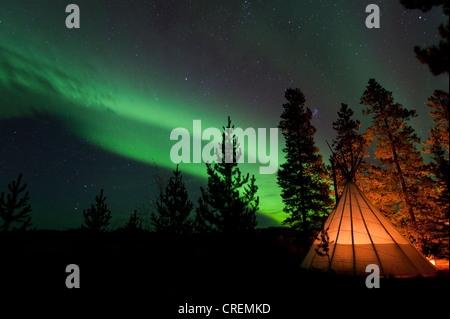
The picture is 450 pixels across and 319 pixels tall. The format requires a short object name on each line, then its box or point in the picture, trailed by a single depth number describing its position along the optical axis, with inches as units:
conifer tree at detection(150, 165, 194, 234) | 596.1
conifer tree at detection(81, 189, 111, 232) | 458.3
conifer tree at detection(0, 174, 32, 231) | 292.8
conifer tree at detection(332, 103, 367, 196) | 757.9
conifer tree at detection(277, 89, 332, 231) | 761.0
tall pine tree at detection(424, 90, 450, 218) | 186.9
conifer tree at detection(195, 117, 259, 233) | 336.2
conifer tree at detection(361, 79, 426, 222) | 631.1
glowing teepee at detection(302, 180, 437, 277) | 285.7
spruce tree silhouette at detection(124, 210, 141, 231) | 503.8
